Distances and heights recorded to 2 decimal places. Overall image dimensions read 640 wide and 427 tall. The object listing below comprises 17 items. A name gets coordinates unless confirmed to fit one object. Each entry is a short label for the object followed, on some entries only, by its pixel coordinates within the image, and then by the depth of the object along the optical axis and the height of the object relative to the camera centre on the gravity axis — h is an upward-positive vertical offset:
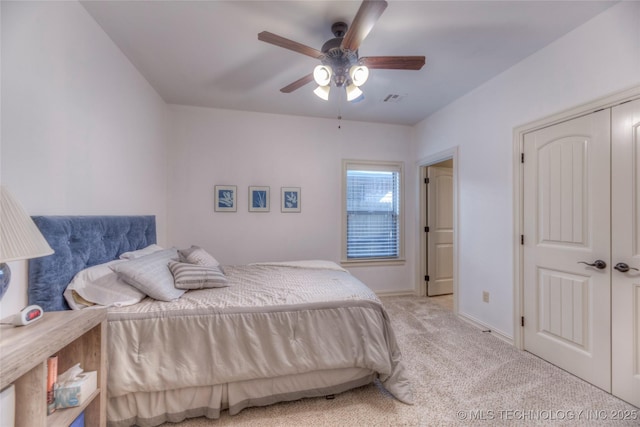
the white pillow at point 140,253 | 2.02 -0.33
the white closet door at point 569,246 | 1.86 -0.28
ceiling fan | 1.67 +1.07
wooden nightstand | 0.86 -0.57
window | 3.95 +0.01
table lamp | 0.89 -0.08
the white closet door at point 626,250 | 1.69 -0.27
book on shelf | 1.12 -0.74
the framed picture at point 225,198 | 3.52 +0.20
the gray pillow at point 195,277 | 1.88 -0.48
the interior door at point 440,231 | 4.02 -0.31
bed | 1.46 -0.80
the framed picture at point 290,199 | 3.70 +0.19
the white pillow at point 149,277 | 1.66 -0.43
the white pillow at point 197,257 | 2.34 -0.41
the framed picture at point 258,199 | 3.61 +0.18
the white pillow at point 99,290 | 1.52 -0.47
